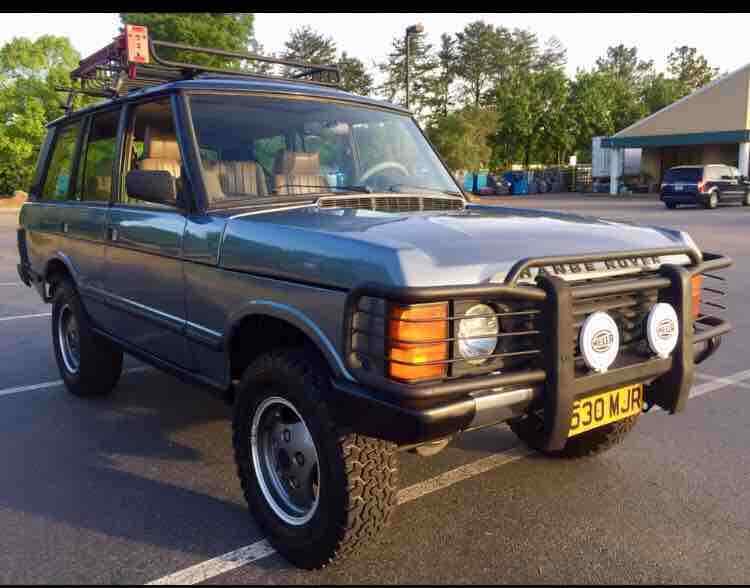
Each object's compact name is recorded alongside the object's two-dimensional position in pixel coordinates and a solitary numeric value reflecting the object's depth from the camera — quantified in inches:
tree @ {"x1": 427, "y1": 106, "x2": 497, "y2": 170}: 1817.2
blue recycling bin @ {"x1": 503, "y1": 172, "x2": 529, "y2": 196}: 1690.5
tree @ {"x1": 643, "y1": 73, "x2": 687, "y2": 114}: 2176.4
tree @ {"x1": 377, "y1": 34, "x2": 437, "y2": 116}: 2743.6
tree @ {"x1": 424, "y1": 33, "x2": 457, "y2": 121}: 2778.1
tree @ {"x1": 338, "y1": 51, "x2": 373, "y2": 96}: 2495.0
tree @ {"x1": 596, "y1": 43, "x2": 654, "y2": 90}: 3690.9
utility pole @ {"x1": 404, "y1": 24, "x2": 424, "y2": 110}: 735.7
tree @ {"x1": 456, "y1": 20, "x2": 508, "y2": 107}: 2844.5
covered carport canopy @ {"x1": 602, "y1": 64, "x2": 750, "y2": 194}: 1402.6
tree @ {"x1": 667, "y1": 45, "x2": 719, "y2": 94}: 3245.6
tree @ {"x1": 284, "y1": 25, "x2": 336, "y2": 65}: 2728.8
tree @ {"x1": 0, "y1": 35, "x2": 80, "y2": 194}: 1437.0
